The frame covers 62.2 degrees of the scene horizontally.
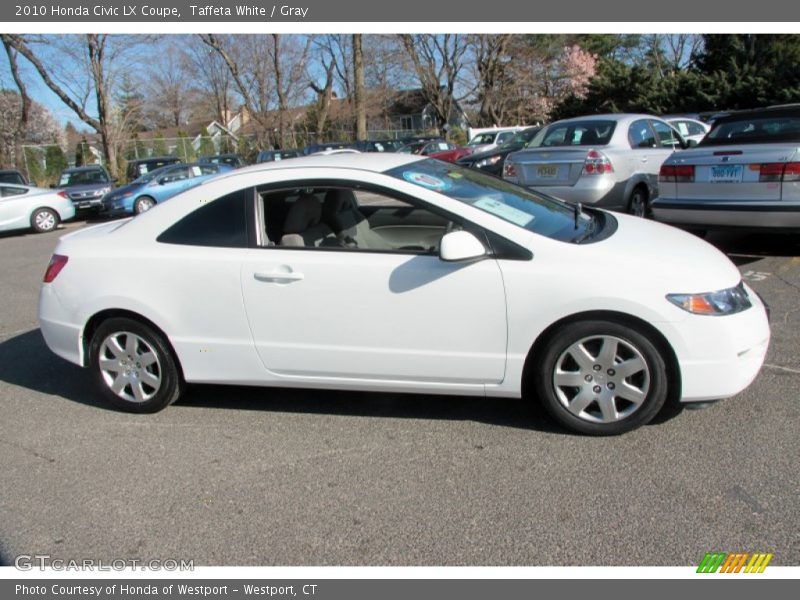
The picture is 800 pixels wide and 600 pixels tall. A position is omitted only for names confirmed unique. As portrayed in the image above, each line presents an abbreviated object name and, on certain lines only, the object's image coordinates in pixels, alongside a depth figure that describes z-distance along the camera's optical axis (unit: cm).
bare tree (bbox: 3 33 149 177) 2608
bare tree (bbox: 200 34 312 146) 3459
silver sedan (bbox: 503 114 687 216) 872
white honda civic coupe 344
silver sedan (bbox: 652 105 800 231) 644
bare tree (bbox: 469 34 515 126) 3900
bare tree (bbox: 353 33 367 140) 2820
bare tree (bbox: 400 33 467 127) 3900
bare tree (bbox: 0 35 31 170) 2728
